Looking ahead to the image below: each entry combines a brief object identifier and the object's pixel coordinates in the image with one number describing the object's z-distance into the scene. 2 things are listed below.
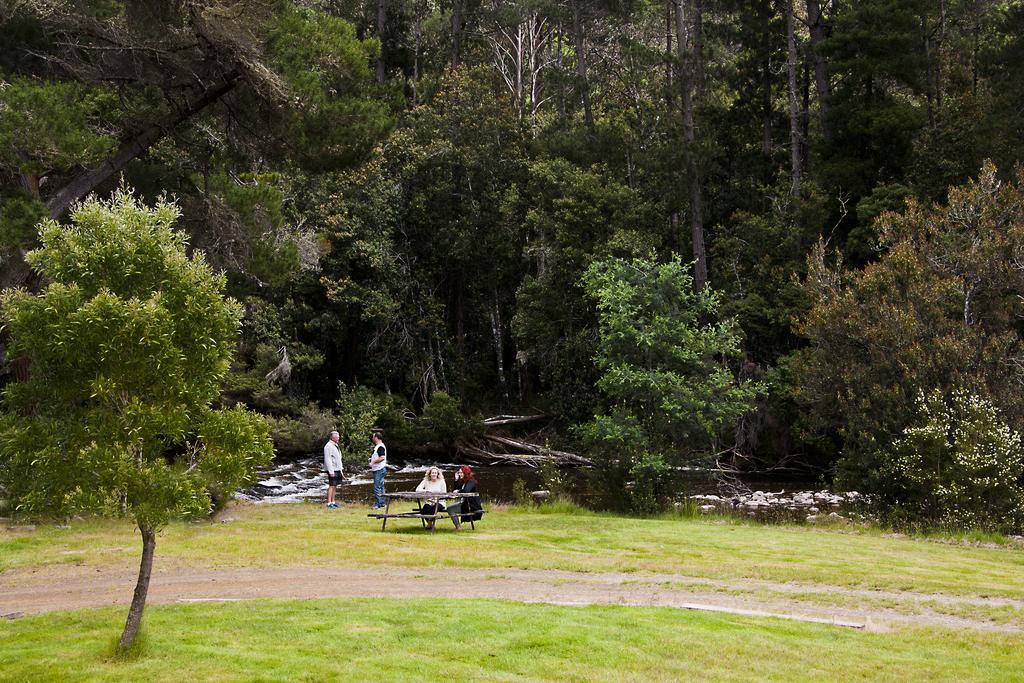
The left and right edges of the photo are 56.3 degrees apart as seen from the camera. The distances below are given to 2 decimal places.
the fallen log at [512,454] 36.53
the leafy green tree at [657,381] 23.00
